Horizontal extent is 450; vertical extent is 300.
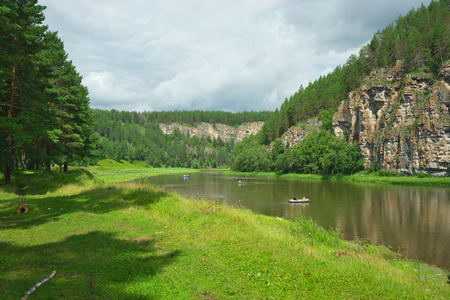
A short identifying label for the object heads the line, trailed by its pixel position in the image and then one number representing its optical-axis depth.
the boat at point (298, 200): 40.66
